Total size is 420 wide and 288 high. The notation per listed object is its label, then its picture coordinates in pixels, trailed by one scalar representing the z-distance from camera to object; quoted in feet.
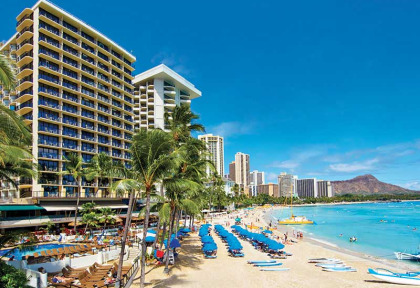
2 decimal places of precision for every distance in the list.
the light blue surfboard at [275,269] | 78.89
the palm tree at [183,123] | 84.74
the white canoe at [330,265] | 84.94
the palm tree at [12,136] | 29.53
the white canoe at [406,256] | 103.91
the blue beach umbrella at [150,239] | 94.43
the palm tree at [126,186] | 47.57
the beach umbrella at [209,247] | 90.63
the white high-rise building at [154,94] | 248.11
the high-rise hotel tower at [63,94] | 146.82
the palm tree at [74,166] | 133.28
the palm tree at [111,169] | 53.61
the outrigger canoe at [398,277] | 70.69
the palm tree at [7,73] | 26.89
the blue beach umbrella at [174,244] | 78.79
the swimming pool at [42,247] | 69.75
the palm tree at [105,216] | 113.82
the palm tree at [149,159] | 51.44
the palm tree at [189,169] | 72.64
